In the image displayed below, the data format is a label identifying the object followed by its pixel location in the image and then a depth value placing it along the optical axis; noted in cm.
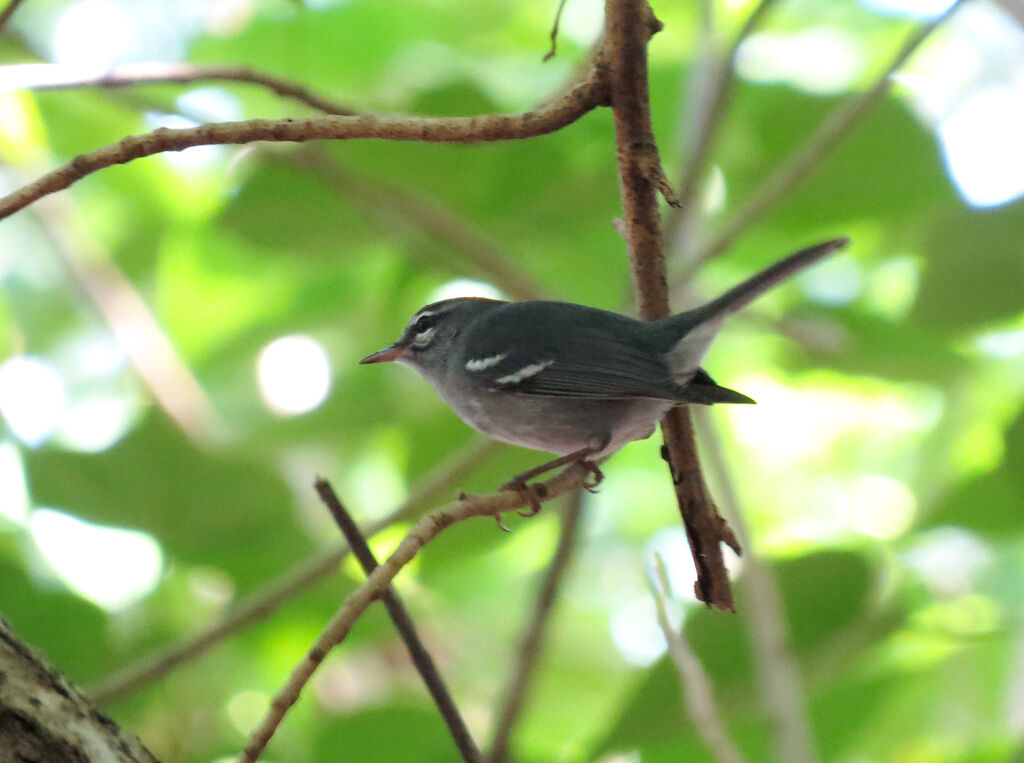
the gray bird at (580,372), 552
